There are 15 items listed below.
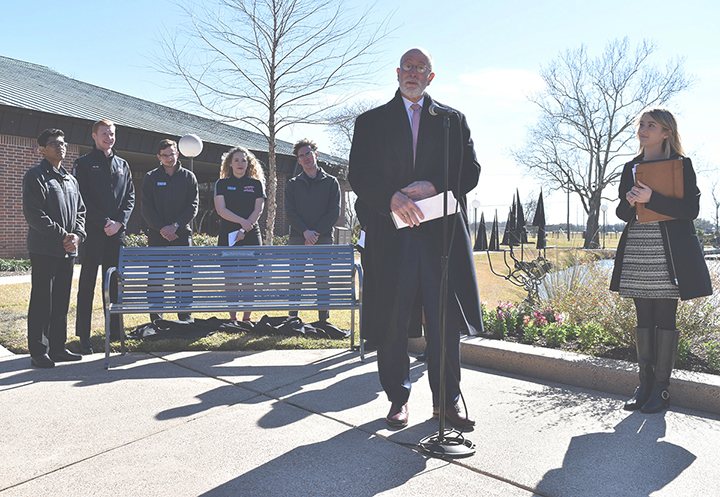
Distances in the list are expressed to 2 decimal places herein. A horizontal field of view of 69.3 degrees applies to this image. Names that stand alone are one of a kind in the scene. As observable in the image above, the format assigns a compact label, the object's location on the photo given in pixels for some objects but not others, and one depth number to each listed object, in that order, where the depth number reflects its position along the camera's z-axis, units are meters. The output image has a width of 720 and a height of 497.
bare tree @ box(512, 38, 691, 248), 36.00
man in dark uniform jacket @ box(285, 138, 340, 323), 5.90
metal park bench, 4.81
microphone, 2.56
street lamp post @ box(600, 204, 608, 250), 38.84
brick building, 13.96
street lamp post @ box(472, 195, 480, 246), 34.25
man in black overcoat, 2.88
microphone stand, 2.56
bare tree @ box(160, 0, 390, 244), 14.86
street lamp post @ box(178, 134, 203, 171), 11.01
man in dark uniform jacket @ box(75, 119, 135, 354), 4.91
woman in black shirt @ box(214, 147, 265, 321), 6.00
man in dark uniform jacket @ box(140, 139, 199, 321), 5.80
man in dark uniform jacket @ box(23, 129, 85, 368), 4.24
